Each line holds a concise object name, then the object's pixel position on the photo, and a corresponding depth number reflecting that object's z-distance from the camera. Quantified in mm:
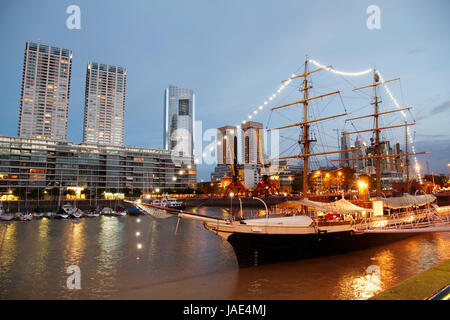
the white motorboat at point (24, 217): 49422
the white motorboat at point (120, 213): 61550
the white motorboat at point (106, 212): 63166
